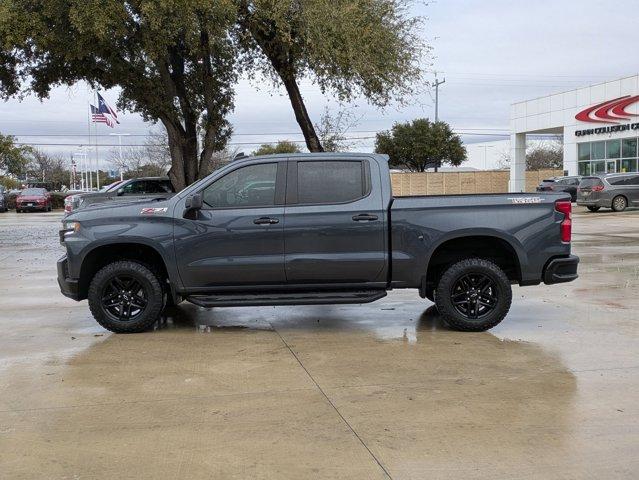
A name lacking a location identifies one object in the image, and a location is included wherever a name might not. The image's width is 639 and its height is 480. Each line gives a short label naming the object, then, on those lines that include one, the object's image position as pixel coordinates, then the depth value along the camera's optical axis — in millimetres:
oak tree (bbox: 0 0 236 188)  14680
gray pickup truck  7309
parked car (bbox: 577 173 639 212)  28078
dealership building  36656
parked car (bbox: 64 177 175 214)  19000
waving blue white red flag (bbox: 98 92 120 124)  46531
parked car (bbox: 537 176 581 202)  32469
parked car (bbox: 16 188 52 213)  41844
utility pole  64200
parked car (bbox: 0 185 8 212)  43747
